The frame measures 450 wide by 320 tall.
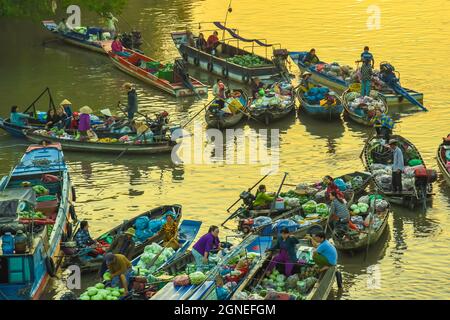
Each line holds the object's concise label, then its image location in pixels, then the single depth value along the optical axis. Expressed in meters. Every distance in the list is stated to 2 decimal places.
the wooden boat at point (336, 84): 38.66
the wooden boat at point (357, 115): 36.62
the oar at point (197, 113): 37.53
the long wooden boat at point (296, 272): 22.75
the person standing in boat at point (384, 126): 33.06
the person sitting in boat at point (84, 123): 35.06
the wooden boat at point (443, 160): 30.58
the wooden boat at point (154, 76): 40.69
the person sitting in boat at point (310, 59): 43.12
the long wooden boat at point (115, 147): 34.31
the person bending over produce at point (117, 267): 23.67
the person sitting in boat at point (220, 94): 37.19
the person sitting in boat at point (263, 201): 28.50
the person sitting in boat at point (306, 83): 39.19
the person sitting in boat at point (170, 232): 26.39
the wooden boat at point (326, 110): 37.14
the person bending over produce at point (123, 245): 25.41
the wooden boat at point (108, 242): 25.94
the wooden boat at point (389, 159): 29.12
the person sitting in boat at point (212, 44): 45.56
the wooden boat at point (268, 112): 37.12
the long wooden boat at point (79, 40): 48.78
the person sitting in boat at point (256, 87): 38.70
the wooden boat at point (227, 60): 41.50
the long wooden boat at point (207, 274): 22.59
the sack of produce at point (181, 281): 23.08
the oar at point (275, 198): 28.23
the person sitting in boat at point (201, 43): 45.78
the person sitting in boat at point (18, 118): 36.53
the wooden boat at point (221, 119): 36.66
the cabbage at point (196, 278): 23.14
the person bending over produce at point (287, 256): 23.91
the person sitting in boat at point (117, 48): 45.91
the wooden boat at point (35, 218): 23.81
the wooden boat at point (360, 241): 26.31
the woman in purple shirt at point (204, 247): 24.67
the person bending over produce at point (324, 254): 23.50
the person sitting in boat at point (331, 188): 28.04
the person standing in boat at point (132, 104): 36.03
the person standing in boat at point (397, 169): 29.28
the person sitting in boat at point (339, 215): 26.67
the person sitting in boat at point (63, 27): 50.31
